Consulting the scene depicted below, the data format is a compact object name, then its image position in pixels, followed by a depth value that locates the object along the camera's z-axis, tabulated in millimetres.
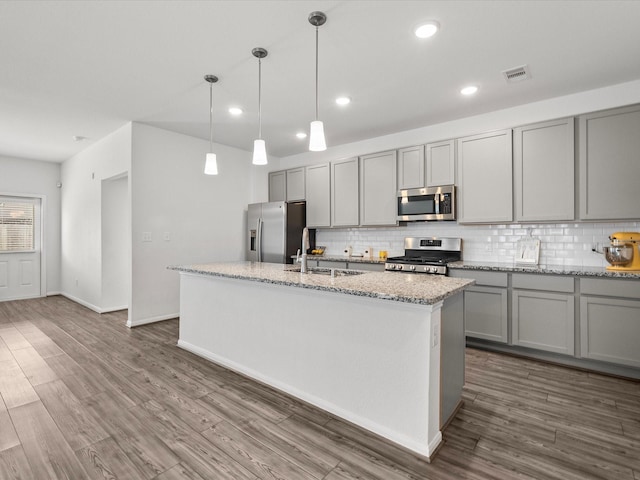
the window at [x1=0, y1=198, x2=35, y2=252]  6059
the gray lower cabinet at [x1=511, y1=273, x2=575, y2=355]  3027
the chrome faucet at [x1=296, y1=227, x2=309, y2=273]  2889
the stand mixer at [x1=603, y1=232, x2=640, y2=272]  2926
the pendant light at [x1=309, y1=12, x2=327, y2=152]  2332
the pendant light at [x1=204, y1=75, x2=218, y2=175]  3070
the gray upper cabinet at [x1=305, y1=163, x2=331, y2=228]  5105
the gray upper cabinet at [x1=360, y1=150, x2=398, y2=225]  4422
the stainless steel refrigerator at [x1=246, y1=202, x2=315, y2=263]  5012
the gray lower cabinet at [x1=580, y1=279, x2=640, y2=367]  2748
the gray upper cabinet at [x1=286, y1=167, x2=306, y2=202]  5418
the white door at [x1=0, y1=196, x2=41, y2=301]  6031
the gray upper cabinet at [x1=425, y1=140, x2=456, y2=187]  3928
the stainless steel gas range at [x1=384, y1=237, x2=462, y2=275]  3715
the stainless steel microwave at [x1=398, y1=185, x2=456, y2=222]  3926
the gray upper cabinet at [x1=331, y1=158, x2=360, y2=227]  4793
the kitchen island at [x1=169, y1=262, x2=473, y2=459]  1854
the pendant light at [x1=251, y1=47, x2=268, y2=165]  2600
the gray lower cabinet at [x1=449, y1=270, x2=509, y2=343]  3341
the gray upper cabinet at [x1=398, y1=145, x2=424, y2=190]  4172
